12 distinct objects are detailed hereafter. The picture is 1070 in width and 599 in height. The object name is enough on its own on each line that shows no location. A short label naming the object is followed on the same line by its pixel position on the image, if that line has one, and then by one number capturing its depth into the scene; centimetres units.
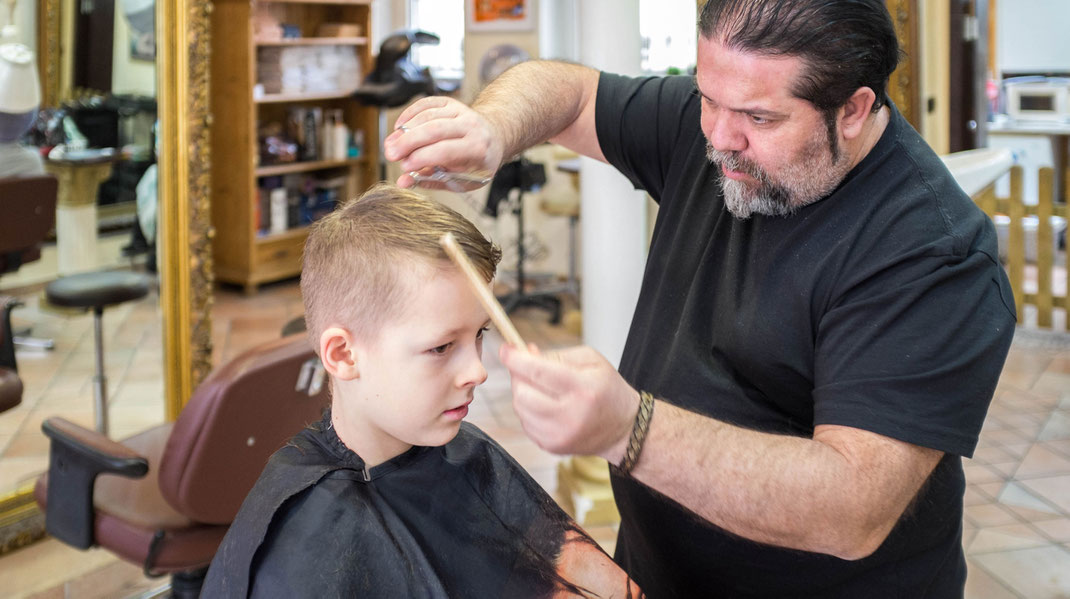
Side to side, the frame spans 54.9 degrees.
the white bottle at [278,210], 607
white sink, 288
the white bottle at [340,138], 634
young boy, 119
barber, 108
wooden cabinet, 576
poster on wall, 606
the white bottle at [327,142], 635
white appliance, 704
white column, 291
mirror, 271
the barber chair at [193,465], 200
